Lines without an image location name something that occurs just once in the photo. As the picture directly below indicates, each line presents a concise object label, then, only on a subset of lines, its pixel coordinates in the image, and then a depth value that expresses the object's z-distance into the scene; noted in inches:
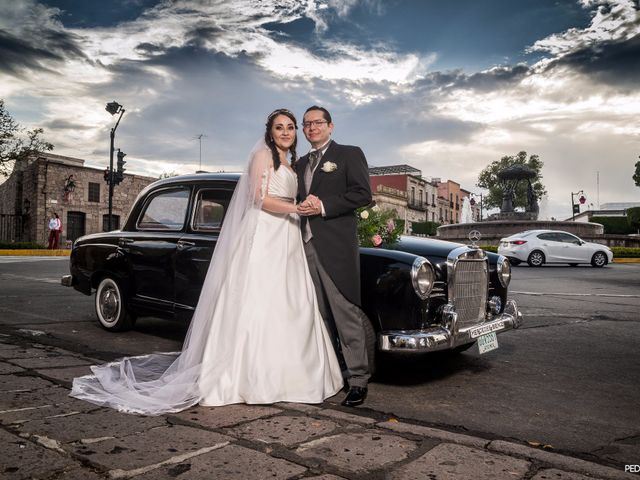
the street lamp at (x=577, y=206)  1753.1
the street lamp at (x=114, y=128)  834.9
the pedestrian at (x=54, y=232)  917.8
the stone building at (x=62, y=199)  1327.5
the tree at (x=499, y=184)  2849.4
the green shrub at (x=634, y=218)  1453.0
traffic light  879.7
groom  137.1
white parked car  705.6
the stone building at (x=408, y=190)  2310.5
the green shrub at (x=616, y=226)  1533.0
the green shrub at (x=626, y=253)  959.6
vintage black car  143.5
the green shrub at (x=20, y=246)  984.9
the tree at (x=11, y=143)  1198.3
